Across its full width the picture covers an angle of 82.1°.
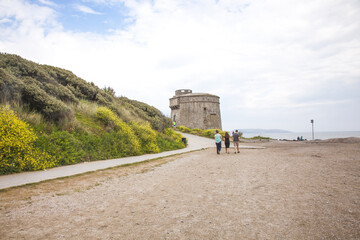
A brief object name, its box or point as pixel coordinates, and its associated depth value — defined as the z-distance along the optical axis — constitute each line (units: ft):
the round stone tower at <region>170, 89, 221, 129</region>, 125.49
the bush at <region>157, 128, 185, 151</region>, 51.29
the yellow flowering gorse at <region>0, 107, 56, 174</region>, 20.58
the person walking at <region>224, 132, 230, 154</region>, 48.31
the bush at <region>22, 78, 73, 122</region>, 30.99
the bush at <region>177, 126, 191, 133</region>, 111.06
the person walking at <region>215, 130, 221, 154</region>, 45.61
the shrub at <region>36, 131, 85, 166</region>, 25.71
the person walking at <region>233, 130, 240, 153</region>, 46.55
